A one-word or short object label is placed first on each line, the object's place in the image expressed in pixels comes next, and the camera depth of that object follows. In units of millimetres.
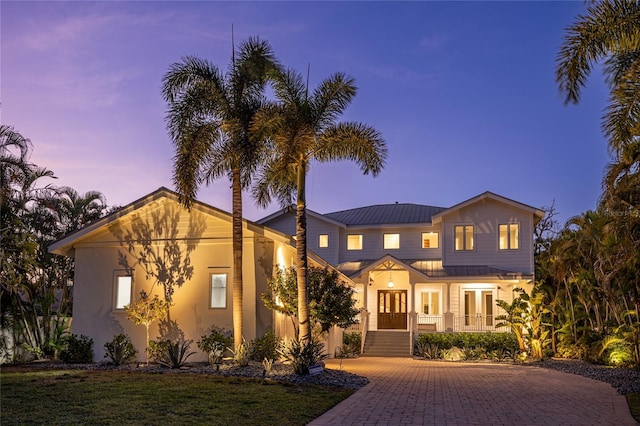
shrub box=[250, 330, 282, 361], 19281
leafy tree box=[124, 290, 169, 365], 19594
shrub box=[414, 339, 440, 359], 27484
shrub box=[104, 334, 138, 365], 19516
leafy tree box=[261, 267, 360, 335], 19844
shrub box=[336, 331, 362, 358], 27812
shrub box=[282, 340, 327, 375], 16734
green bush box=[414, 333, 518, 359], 27377
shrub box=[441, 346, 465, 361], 27062
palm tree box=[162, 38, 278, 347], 18828
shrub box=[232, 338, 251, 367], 18078
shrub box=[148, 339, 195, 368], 18422
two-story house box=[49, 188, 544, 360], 20797
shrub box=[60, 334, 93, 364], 20625
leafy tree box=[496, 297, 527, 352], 26094
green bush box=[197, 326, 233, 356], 19359
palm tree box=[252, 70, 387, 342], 18047
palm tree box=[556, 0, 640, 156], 10945
